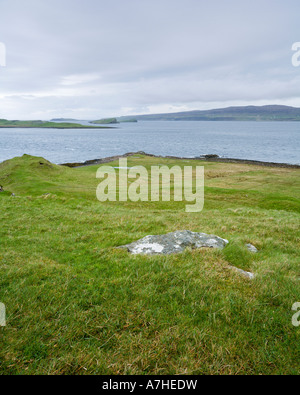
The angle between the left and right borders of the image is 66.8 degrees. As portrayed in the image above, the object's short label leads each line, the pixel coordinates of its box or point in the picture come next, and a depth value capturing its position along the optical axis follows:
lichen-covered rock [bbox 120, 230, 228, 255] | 7.96
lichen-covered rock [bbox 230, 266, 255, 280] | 6.24
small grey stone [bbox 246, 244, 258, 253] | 9.16
